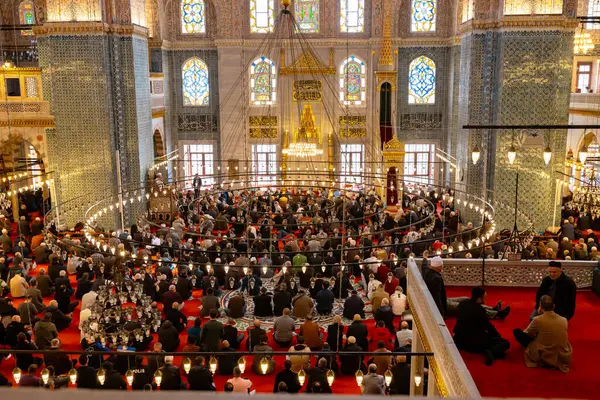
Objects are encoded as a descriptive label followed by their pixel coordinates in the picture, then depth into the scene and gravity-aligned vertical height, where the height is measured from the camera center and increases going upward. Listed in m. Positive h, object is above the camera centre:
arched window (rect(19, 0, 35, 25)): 18.27 +2.78
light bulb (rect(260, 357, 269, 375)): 6.83 -2.90
